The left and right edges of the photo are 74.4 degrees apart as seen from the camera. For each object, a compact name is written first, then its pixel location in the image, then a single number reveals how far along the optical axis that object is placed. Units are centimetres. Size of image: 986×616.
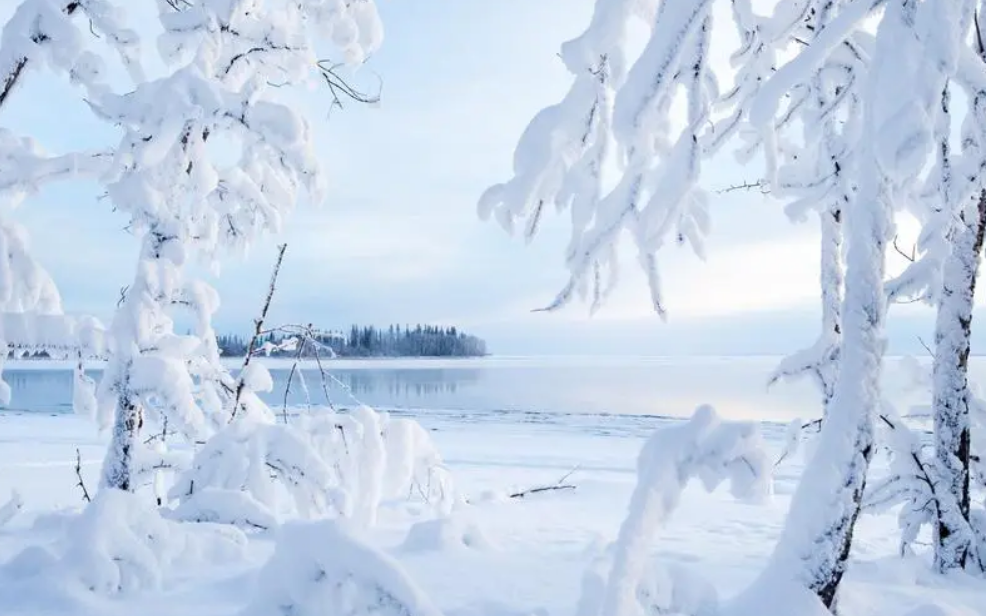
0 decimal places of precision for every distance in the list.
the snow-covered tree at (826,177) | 397
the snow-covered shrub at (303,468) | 414
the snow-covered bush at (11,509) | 508
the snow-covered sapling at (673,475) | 216
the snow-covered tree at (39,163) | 394
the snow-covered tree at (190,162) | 412
